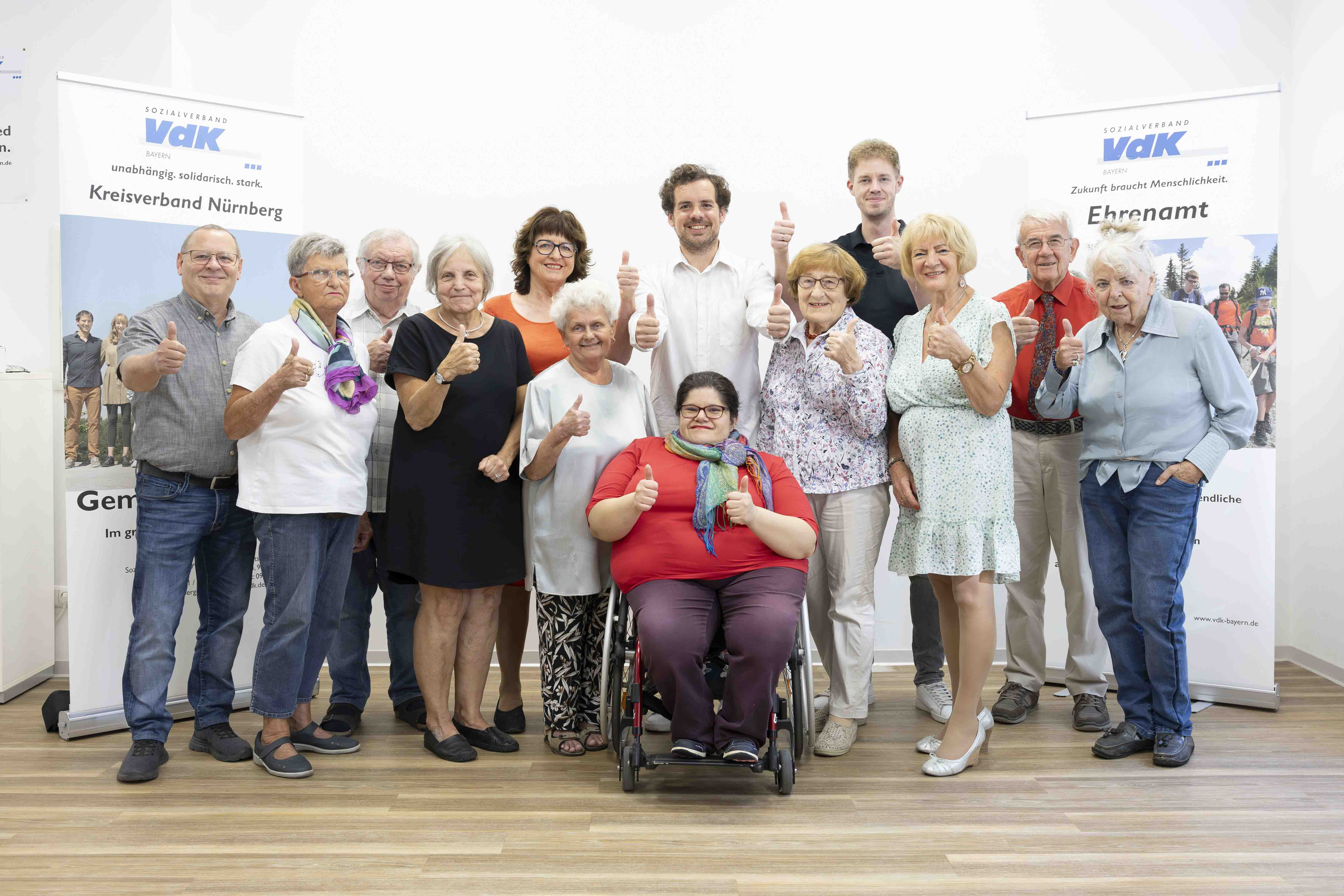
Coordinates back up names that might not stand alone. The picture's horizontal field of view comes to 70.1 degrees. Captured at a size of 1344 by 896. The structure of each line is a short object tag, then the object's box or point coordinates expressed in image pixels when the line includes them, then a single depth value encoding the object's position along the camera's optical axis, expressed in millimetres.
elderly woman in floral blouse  3109
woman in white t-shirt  2900
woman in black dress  3004
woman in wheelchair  2742
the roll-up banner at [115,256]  3420
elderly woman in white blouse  3039
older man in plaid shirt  3383
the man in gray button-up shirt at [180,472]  3080
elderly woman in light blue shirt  3078
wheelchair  2814
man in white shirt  3254
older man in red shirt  3469
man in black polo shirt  3486
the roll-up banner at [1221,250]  3771
